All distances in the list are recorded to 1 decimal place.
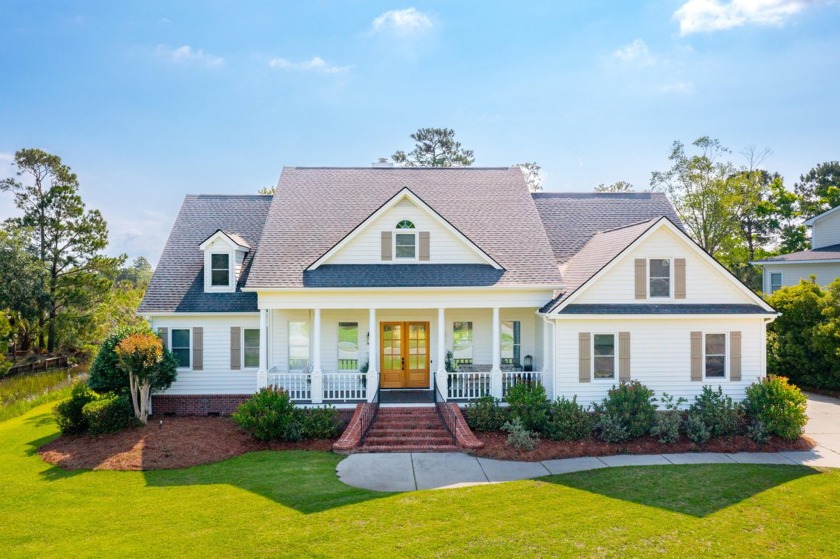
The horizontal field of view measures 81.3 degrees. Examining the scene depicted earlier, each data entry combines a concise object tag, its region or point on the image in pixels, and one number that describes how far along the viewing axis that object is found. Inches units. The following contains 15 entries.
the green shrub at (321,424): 571.2
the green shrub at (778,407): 555.8
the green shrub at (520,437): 530.0
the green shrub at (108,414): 583.2
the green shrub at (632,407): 561.9
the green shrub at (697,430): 550.9
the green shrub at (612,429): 550.6
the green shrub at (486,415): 584.7
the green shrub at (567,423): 555.2
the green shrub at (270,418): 558.3
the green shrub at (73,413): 600.1
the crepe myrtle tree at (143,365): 597.9
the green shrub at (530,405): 573.9
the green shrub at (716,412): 565.9
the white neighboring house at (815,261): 1102.4
